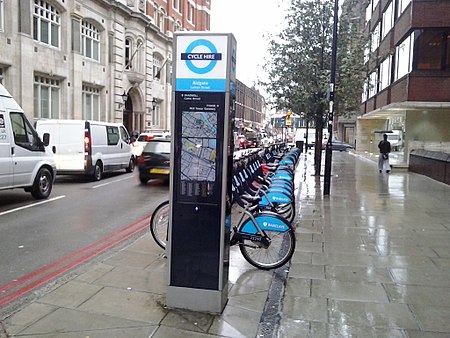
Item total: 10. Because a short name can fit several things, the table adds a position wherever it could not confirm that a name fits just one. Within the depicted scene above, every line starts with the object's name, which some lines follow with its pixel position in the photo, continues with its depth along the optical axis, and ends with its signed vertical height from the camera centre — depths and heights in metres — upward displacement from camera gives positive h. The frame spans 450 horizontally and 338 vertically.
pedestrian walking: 18.09 -0.81
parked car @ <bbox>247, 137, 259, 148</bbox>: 47.00 -0.92
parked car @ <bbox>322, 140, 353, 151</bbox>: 44.22 -1.09
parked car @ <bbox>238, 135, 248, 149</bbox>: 42.27 -0.90
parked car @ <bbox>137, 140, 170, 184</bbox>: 13.68 -0.93
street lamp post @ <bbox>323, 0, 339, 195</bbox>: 11.73 +0.66
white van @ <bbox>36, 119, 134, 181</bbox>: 14.30 -0.50
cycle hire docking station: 3.86 -0.32
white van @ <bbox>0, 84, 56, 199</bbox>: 9.51 -0.62
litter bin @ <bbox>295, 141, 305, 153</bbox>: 33.62 -0.69
